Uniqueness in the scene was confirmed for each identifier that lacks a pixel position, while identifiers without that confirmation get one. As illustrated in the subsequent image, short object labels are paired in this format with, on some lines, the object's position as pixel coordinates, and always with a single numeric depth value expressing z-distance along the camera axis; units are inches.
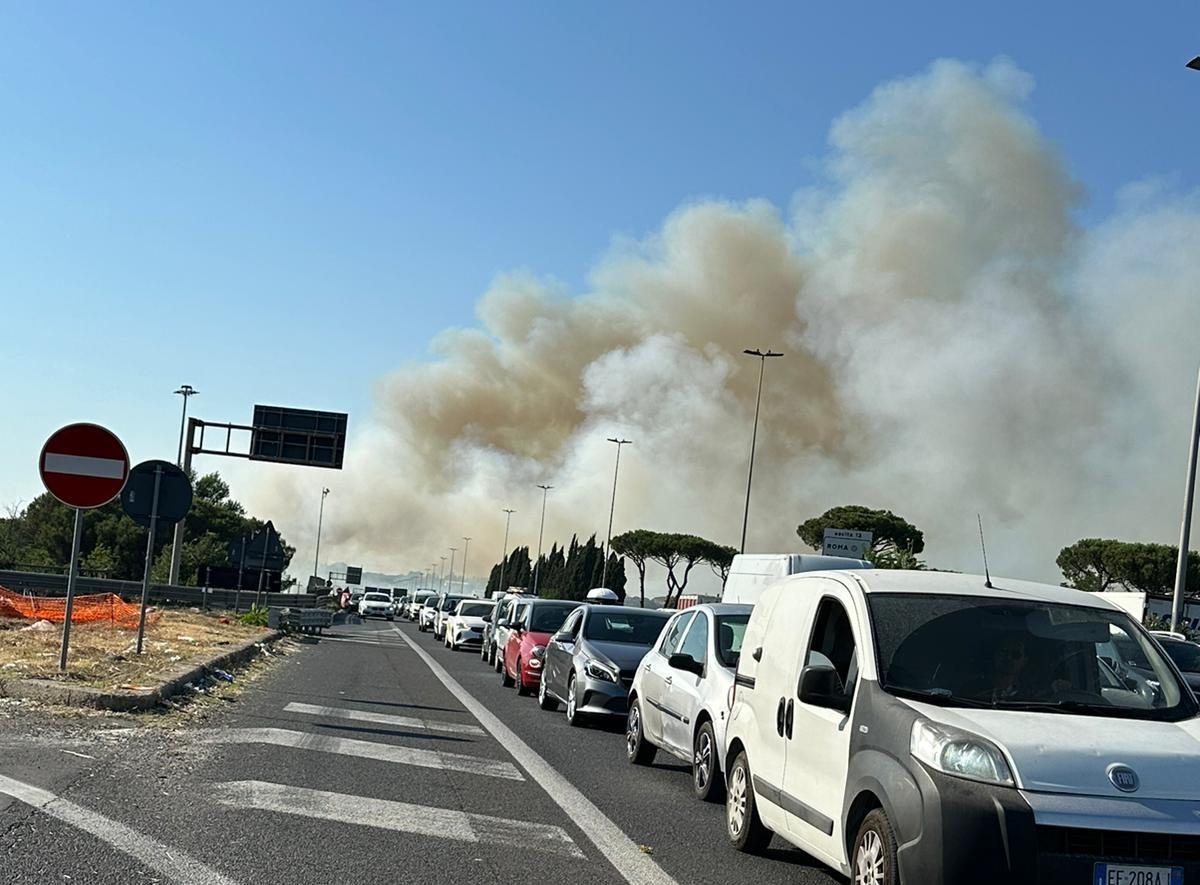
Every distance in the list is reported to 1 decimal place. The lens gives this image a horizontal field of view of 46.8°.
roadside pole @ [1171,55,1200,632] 1115.8
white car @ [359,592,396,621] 2768.2
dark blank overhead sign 1636.3
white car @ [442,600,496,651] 1301.7
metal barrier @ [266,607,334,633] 1293.1
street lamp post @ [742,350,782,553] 2213.7
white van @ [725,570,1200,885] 199.5
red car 730.2
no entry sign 488.1
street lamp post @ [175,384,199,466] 2726.4
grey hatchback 561.3
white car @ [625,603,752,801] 371.6
